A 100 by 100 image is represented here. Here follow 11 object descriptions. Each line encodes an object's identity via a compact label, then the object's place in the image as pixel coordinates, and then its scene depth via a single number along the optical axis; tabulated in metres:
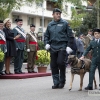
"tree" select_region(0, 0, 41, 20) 24.72
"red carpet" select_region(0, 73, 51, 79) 14.66
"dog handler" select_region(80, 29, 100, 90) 10.93
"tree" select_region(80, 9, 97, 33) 49.78
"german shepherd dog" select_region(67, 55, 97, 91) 10.97
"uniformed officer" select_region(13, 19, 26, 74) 15.44
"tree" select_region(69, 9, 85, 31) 41.94
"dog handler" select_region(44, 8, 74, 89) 11.35
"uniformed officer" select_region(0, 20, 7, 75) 14.38
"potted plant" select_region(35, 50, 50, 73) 17.06
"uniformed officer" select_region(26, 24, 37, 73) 16.17
